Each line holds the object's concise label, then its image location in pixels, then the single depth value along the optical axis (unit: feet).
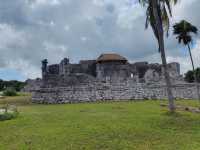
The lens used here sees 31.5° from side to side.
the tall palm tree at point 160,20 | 63.00
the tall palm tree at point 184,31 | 87.68
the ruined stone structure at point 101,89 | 92.84
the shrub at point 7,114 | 55.34
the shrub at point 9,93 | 118.73
